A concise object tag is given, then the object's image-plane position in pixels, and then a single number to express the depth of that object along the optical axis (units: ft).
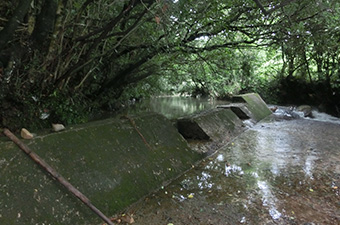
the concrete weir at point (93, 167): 7.00
